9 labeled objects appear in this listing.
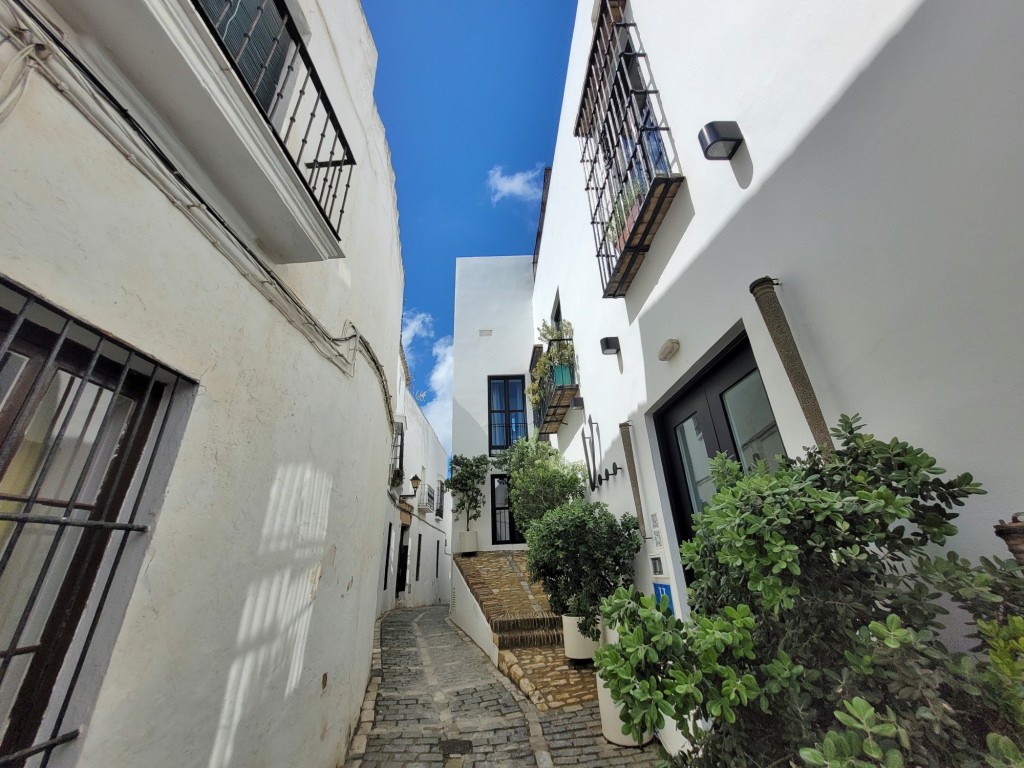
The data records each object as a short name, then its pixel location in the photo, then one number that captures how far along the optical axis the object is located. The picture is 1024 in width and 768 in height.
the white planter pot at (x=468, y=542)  10.89
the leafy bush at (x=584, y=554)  4.15
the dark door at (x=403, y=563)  12.69
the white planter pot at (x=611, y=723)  3.48
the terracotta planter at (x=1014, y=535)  1.01
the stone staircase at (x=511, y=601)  5.90
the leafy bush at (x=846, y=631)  0.97
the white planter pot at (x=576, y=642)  4.97
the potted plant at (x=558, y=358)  6.98
